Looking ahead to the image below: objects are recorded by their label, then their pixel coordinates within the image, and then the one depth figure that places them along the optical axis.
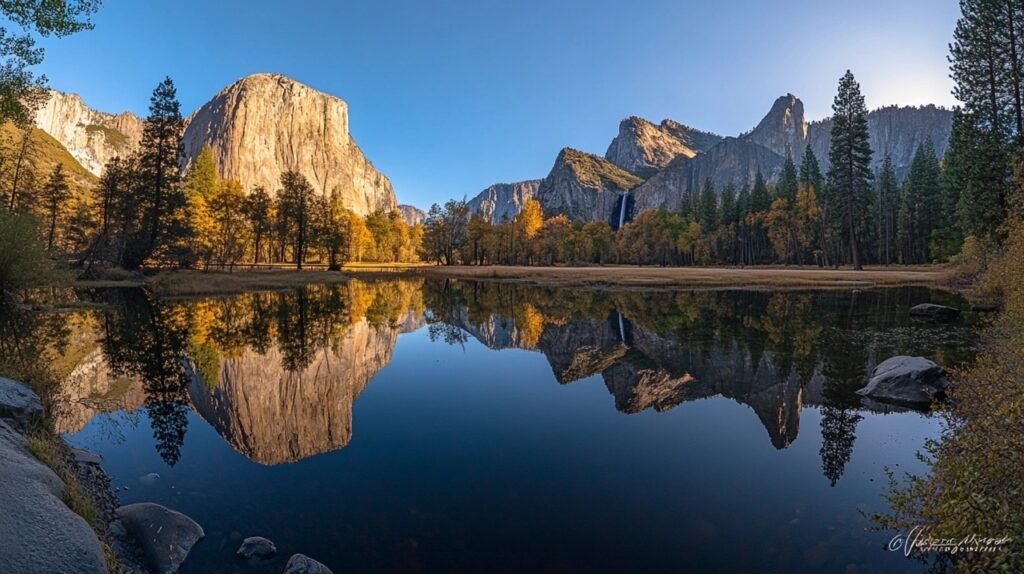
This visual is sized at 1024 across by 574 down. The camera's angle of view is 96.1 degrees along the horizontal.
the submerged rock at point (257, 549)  6.45
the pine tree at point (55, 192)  59.72
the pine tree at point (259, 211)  72.31
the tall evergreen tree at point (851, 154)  61.78
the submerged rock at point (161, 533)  6.20
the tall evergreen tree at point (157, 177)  48.31
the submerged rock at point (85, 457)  8.74
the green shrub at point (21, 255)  24.97
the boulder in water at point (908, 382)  13.22
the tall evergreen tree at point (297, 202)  75.12
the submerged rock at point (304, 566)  5.81
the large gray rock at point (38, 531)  4.04
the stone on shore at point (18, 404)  7.75
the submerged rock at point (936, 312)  26.34
